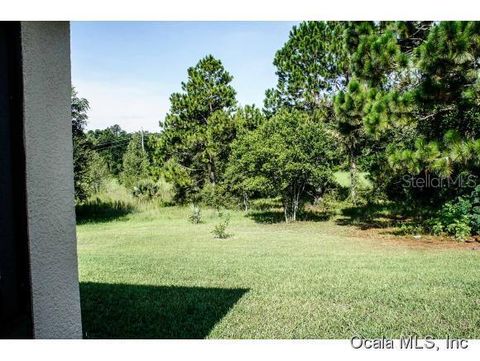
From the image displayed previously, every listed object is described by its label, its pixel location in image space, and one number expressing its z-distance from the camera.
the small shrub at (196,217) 12.09
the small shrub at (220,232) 9.21
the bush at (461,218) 8.24
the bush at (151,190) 16.52
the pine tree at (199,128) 15.30
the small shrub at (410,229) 9.28
